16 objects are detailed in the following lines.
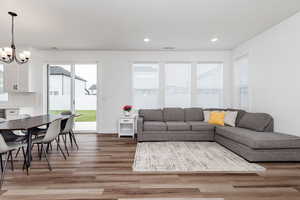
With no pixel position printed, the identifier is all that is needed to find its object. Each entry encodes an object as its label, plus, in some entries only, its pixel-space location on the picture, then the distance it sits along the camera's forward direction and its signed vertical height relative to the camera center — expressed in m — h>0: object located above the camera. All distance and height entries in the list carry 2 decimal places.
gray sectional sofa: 2.83 -0.77
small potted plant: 4.97 -0.36
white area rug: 2.63 -1.15
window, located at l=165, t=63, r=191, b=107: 5.49 +0.43
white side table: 4.92 -0.90
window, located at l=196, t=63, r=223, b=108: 5.49 +0.40
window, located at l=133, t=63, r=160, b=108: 5.50 +0.45
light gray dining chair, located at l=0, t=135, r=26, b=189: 2.12 -0.71
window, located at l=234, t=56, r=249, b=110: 4.74 +0.54
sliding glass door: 5.43 +0.29
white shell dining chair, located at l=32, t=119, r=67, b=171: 2.62 -0.62
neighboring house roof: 5.43 +0.86
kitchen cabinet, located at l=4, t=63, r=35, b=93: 4.81 +0.57
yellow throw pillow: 4.50 -0.56
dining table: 2.28 -0.44
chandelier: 2.99 +0.80
